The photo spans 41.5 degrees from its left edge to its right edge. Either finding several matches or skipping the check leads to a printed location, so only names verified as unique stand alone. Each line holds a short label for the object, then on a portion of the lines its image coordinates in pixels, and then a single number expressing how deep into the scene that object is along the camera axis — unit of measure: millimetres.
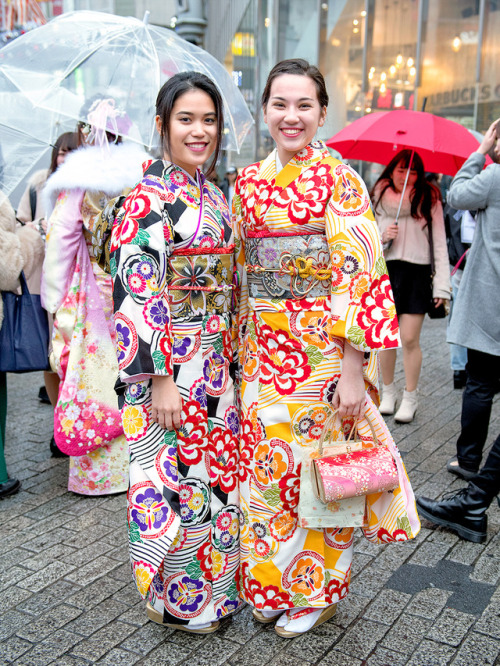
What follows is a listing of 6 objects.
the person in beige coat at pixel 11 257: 3443
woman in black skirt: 4457
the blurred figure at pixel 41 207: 3836
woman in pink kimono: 3494
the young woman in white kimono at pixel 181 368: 2100
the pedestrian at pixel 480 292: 3145
